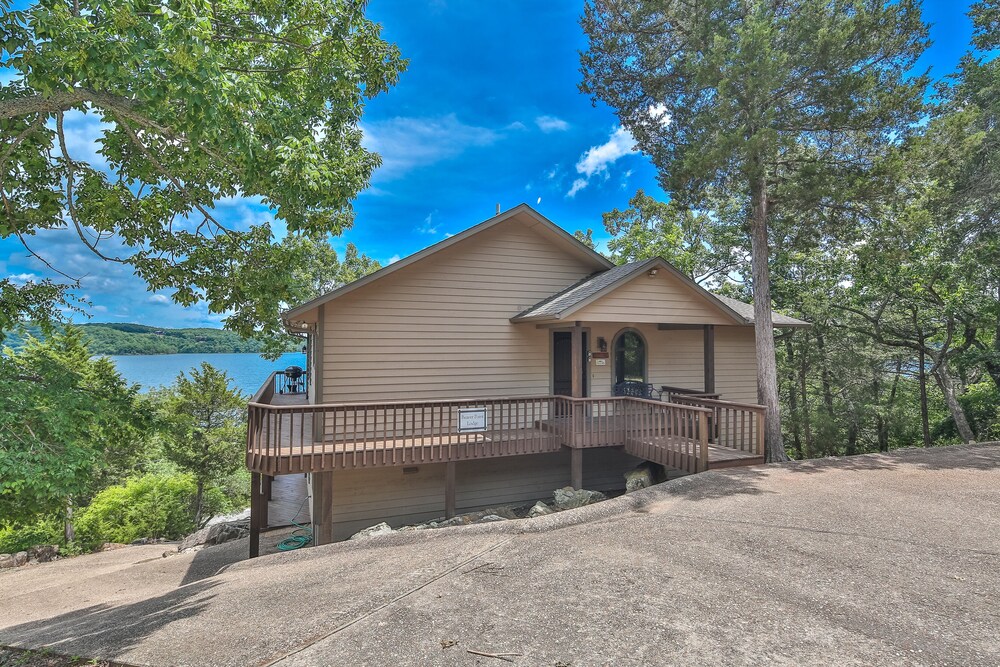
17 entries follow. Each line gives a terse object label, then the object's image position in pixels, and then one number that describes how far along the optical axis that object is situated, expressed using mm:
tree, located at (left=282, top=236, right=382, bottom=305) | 21422
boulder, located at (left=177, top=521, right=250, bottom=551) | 11070
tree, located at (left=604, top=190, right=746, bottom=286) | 19922
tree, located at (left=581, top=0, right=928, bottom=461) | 8133
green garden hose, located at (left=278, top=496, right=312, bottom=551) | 9273
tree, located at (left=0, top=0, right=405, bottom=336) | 3520
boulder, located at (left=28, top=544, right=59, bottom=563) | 12603
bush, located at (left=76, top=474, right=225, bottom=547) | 14086
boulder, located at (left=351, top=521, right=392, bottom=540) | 6035
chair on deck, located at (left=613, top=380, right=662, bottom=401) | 10602
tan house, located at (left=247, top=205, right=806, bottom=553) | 8016
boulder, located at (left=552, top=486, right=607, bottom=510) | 7246
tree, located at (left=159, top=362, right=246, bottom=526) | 15742
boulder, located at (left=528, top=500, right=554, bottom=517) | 6926
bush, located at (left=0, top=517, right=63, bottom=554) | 13914
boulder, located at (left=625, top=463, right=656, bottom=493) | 8008
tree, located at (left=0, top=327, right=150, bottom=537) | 3848
